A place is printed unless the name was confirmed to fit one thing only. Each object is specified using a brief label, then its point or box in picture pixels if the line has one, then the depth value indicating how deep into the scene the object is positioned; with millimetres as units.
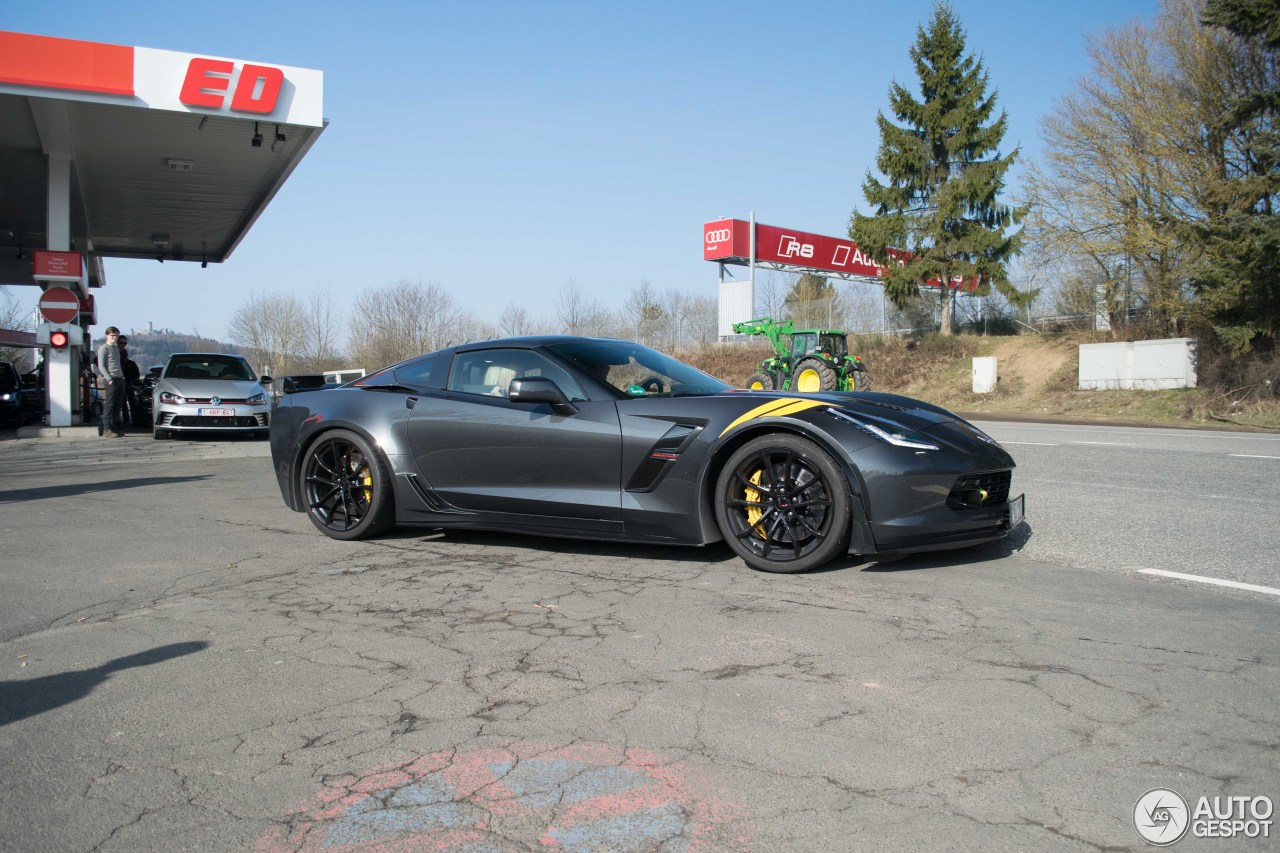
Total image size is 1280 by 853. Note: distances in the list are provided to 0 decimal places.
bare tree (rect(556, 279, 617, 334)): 42731
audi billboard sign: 45812
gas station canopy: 14805
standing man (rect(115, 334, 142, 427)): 19636
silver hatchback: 15820
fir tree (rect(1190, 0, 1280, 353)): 20188
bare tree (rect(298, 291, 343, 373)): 46531
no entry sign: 16969
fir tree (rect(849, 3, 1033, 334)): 33781
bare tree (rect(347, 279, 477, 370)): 38688
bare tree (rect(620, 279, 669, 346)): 45562
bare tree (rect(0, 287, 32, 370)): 52069
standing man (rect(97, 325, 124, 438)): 16500
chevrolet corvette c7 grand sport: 4801
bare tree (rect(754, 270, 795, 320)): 44625
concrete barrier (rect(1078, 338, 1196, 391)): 23844
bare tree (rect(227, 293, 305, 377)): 47281
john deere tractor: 23281
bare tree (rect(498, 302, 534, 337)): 39844
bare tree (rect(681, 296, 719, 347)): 44562
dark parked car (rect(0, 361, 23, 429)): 20375
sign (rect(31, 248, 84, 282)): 16844
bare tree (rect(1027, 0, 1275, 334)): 24562
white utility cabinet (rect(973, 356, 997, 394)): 29906
